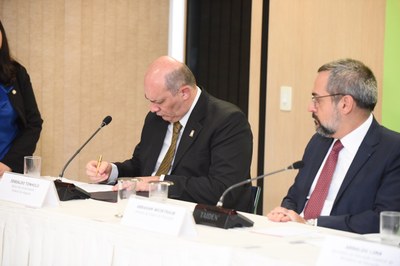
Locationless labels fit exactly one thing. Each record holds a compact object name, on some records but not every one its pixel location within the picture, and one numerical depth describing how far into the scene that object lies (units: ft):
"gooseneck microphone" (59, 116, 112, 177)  16.06
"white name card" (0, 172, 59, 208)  13.30
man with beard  13.94
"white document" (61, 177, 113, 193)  16.33
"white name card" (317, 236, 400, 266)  8.63
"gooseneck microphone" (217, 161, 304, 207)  12.76
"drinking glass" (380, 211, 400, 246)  10.06
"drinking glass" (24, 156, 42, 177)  14.96
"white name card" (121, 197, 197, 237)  11.06
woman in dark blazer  19.82
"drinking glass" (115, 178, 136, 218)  12.90
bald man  16.77
